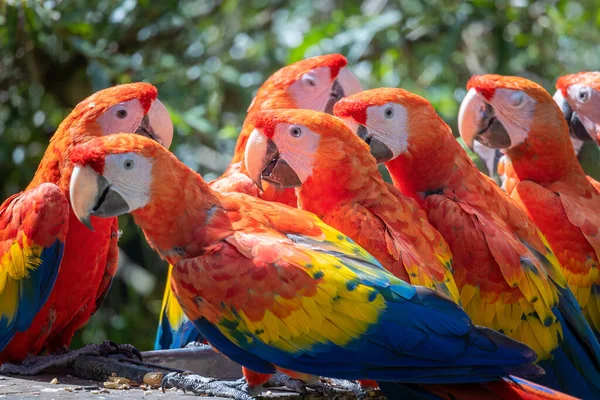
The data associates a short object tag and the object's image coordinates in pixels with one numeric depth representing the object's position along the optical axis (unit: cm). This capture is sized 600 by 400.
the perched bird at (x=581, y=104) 650
